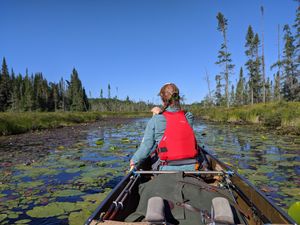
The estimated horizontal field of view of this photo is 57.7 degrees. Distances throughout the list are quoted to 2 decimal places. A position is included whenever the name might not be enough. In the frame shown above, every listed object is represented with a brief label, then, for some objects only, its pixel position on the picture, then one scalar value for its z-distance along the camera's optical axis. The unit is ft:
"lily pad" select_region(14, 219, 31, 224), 14.89
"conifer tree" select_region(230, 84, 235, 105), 291.42
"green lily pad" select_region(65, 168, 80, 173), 26.99
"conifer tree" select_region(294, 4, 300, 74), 108.47
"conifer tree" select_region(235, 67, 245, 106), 253.16
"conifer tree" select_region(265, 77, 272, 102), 225.15
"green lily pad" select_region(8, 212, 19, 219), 15.49
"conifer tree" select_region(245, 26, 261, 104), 154.30
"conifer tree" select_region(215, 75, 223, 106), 236.22
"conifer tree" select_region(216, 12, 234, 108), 140.15
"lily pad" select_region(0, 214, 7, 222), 15.29
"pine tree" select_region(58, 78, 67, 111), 285.74
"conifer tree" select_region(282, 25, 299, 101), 141.08
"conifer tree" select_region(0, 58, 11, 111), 218.59
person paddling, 12.41
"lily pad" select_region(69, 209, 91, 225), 14.43
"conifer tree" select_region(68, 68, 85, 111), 283.79
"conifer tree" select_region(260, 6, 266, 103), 122.62
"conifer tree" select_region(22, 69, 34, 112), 233.35
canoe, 7.85
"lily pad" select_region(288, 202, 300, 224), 10.05
